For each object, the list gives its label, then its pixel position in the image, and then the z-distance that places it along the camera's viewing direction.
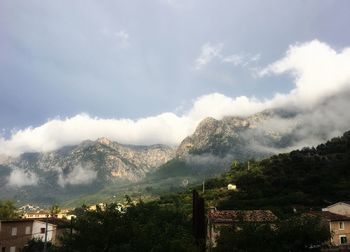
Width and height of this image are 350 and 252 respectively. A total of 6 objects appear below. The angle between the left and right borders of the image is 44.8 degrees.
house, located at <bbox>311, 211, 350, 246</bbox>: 66.24
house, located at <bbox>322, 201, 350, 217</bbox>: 79.25
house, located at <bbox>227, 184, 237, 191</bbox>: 133.77
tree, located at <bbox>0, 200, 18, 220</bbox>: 102.88
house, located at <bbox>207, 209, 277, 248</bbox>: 54.41
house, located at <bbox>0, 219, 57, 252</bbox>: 73.62
